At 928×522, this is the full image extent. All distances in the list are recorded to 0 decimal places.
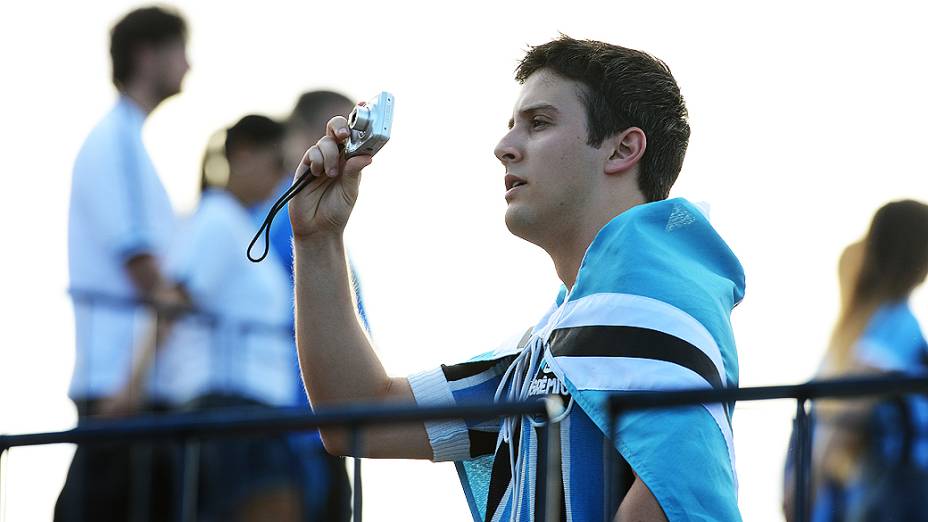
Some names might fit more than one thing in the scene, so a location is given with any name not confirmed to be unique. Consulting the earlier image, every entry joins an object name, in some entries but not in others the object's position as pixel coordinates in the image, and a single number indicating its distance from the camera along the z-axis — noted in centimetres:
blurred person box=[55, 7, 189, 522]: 856
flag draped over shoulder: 541
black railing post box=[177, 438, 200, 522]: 435
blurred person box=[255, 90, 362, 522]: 657
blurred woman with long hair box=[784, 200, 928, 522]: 663
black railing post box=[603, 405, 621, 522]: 388
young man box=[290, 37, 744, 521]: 554
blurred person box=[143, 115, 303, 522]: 918
